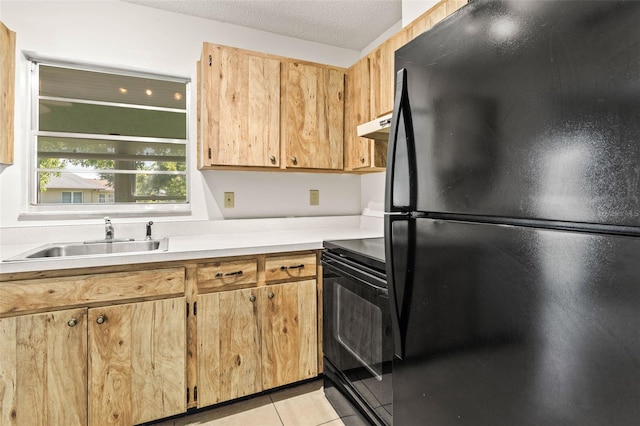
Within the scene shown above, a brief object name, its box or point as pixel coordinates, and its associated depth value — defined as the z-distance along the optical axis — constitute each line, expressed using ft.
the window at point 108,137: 6.97
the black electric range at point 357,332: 4.36
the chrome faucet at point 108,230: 6.70
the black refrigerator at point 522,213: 1.80
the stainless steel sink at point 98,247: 6.03
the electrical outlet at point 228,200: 8.18
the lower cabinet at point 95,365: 4.71
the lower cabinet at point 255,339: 5.84
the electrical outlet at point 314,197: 9.14
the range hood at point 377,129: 5.91
